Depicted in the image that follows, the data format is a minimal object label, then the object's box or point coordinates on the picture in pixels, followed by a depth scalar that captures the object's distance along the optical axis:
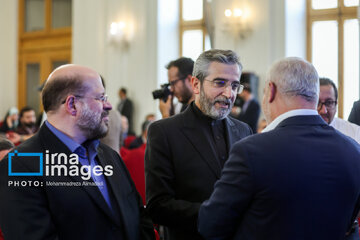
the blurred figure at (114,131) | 3.45
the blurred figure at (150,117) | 8.65
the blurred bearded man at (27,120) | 6.63
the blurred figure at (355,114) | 3.31
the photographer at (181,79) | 3.10
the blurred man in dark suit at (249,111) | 7.36
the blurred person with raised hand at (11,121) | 8.65
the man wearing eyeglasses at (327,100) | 2.71
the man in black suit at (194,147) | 2.05
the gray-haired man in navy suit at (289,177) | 1.57
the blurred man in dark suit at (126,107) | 9.52
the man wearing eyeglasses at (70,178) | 1.66
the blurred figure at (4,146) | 3.05
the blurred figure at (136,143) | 6.64
